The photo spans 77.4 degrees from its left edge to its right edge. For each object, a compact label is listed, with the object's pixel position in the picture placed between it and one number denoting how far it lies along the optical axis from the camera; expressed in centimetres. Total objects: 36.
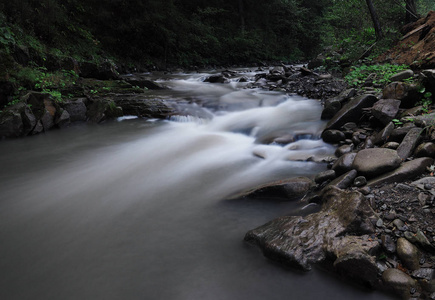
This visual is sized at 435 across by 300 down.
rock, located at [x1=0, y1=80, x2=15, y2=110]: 604
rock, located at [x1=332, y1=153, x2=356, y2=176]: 338
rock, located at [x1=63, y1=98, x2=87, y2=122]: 670
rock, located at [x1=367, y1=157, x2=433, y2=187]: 283
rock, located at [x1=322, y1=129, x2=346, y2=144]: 473
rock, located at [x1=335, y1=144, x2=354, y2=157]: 419
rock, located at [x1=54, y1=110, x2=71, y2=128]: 638
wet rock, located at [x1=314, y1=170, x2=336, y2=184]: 342
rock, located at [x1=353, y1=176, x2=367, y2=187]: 302
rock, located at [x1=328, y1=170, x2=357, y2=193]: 310
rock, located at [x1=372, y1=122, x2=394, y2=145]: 389
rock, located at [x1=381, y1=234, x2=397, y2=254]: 213
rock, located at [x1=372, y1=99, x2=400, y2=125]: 426
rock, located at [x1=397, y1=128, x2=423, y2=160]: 321
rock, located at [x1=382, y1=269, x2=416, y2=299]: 190
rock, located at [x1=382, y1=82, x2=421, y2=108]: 446
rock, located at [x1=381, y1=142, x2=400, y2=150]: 349
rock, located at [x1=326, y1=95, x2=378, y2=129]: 490
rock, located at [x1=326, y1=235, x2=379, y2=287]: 200
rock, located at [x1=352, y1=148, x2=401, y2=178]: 302
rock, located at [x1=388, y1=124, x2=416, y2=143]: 358
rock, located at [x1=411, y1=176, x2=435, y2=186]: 261
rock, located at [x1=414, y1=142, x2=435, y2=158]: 301
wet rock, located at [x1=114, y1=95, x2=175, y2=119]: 745
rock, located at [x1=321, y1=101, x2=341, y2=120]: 586
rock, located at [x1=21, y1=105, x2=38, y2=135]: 586
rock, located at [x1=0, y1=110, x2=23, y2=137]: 566
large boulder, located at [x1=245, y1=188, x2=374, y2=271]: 232
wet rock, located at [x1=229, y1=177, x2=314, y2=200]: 334
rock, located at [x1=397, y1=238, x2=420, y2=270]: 200
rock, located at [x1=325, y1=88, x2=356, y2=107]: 594
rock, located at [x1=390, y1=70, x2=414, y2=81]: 554
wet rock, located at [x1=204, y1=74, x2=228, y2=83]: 1241
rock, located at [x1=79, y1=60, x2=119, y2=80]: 934
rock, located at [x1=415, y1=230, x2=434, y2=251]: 205
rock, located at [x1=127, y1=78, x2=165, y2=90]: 974
